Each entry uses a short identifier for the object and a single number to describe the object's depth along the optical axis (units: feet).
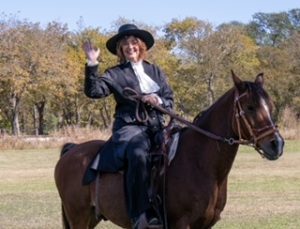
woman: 38.67
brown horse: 34.58
